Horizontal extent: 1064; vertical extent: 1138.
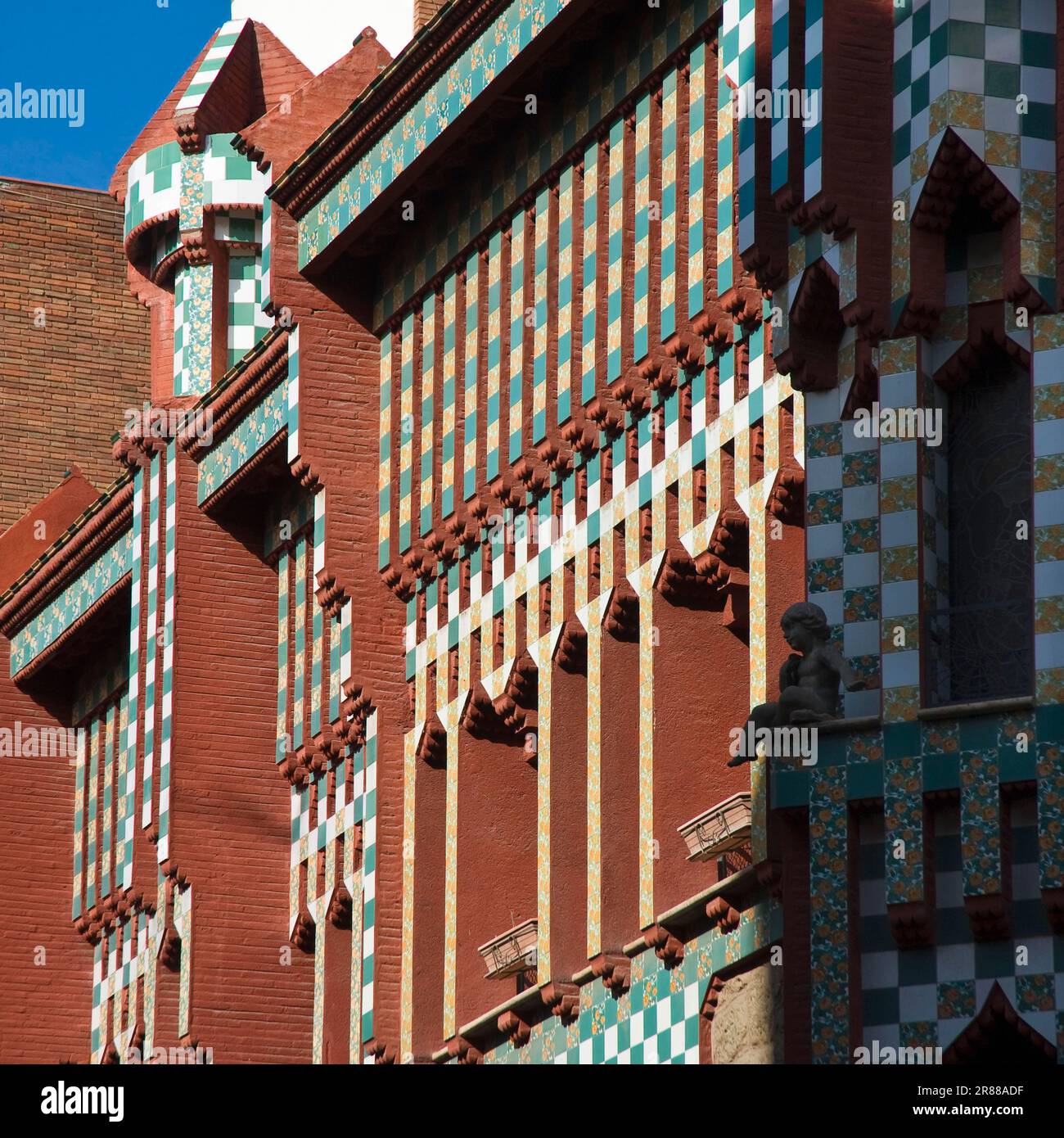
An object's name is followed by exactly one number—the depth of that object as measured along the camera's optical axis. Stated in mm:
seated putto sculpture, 21672
